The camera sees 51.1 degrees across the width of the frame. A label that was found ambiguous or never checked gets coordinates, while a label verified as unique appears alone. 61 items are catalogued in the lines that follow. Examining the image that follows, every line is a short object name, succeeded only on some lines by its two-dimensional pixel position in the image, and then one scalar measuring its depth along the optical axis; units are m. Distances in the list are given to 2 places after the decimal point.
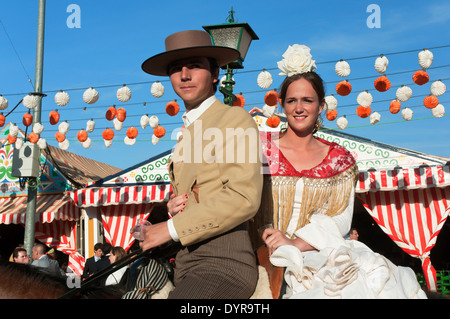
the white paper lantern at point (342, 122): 10.91
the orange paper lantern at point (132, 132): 10.70
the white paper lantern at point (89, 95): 10.24
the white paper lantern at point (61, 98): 10.37
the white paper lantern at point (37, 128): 10.48
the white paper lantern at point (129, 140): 10.95
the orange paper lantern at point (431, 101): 9.39
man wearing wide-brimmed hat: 2.24
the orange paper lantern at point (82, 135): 10.95
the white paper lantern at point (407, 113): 10.23
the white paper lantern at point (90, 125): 10.87
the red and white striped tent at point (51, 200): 12.46
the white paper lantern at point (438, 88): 9.26
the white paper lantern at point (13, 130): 11.71
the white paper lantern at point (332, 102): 10.16
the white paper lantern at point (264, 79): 9.58
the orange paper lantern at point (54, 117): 10.59
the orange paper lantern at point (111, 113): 10.37
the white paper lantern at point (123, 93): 10.19
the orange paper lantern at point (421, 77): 8.84
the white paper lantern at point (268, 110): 10.07
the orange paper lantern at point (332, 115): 10.34
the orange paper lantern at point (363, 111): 9.70
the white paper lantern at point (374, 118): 10.12
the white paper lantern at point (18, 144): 11.41
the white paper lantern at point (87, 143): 11.25
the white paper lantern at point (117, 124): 10.69
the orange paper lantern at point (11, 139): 11.74
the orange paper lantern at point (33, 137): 10.48
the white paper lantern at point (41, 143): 11.20
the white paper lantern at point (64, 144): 11.35
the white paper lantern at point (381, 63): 8.80
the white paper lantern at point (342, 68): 9.09
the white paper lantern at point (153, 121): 10.81
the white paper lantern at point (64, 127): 10.96
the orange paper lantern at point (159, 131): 10.81
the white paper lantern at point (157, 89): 9.96
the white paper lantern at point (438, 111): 9.84
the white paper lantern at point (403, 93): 9.28
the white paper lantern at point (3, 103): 10.68
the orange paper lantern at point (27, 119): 10.59
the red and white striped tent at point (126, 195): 11.26
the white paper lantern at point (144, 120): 10.83
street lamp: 6.59
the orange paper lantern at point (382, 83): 8.95
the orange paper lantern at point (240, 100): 9.63
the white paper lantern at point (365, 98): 9.52
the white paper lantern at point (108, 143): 11.17
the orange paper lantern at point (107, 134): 10.91
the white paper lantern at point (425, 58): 8.61
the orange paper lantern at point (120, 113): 10.34
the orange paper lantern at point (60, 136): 11.02
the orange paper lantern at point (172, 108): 9.86
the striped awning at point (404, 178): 9.78
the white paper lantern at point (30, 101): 10.23
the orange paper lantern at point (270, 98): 9.41
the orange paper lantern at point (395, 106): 9.62
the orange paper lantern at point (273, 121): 10.71
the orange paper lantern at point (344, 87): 9.09
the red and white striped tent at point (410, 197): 9.92
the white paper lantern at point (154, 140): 12.20
